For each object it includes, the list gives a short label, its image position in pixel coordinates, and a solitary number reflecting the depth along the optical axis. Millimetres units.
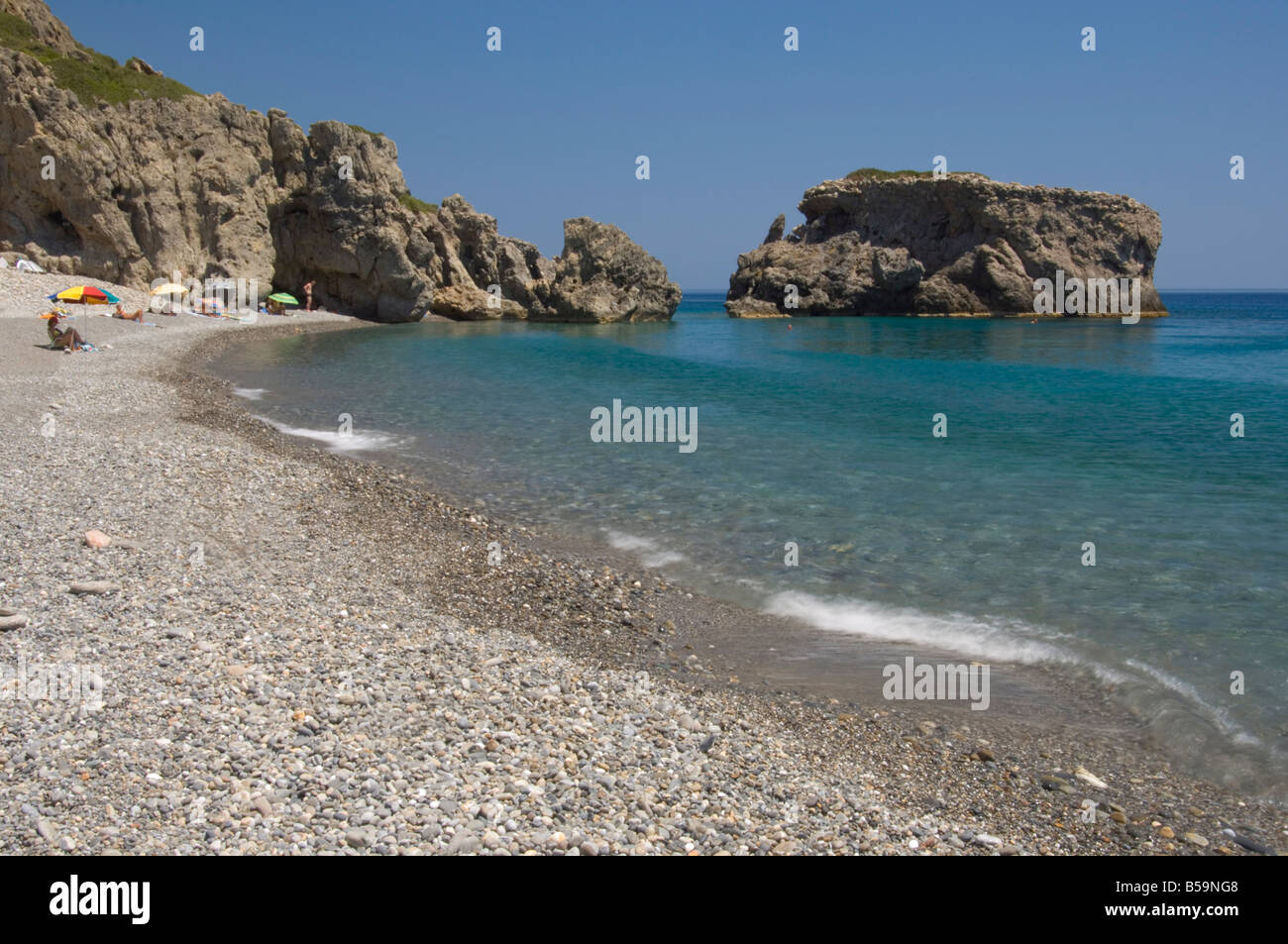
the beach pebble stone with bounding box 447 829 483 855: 5340
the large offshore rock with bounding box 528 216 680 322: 76562
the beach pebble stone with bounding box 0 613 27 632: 8133
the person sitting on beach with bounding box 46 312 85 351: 30266
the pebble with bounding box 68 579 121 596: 9109
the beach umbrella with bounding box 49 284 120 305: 39250
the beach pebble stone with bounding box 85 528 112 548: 10578
